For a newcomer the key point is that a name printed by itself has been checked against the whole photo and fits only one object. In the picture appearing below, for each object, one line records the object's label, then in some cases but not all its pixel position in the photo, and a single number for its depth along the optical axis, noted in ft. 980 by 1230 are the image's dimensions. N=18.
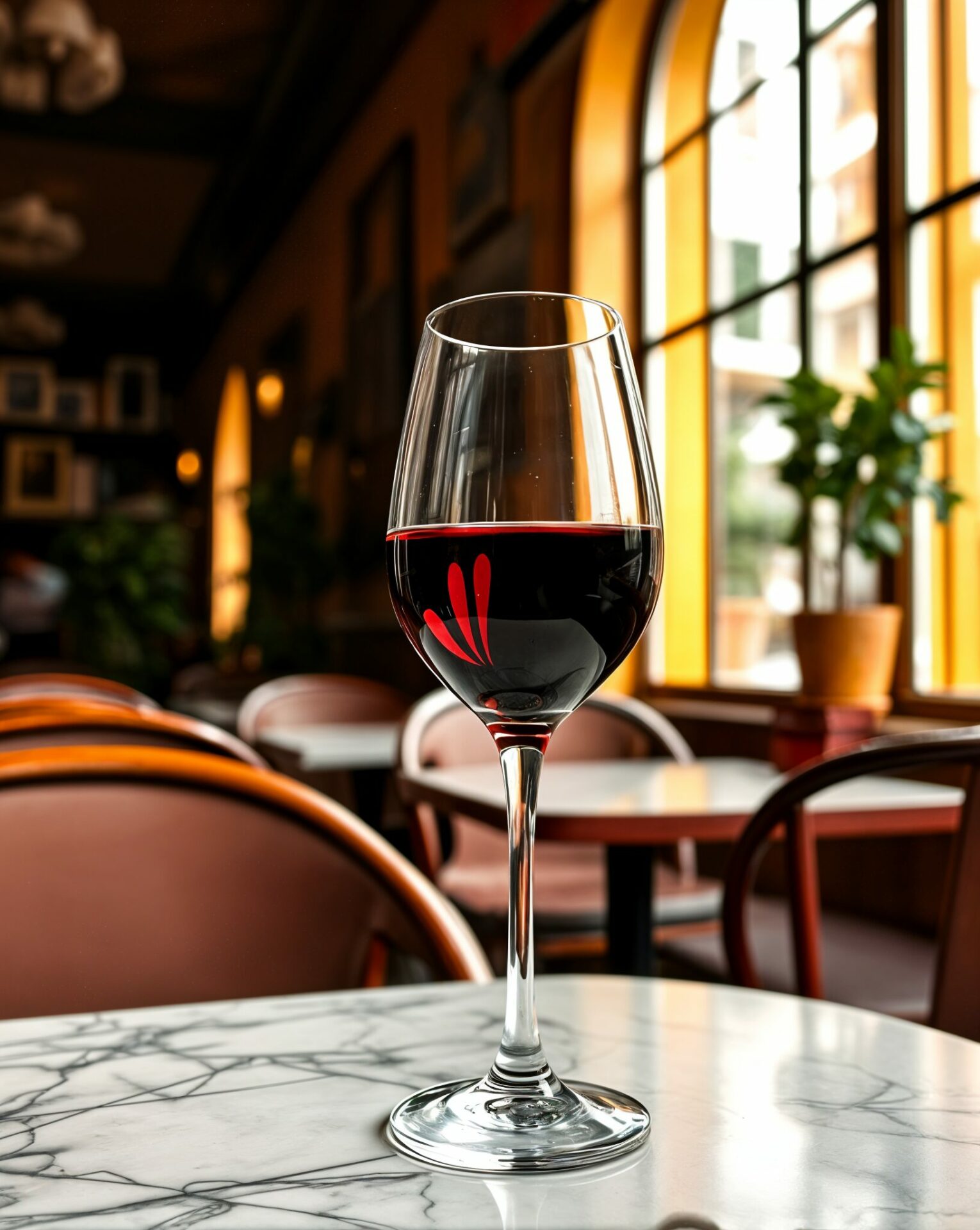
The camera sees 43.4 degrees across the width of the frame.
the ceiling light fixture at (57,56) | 15.67
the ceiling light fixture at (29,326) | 29.99
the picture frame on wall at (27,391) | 35.32
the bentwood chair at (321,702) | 11.56
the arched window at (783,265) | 9.55
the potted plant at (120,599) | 28.19
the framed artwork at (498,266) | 15.43
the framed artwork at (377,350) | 20.03
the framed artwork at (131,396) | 37.04
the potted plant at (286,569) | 22.82
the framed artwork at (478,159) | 15.96
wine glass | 1.33
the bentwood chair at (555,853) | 7.03
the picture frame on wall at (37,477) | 34.81
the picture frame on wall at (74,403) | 36.14
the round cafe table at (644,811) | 5.39
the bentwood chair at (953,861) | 3.59
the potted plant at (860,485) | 7.47
